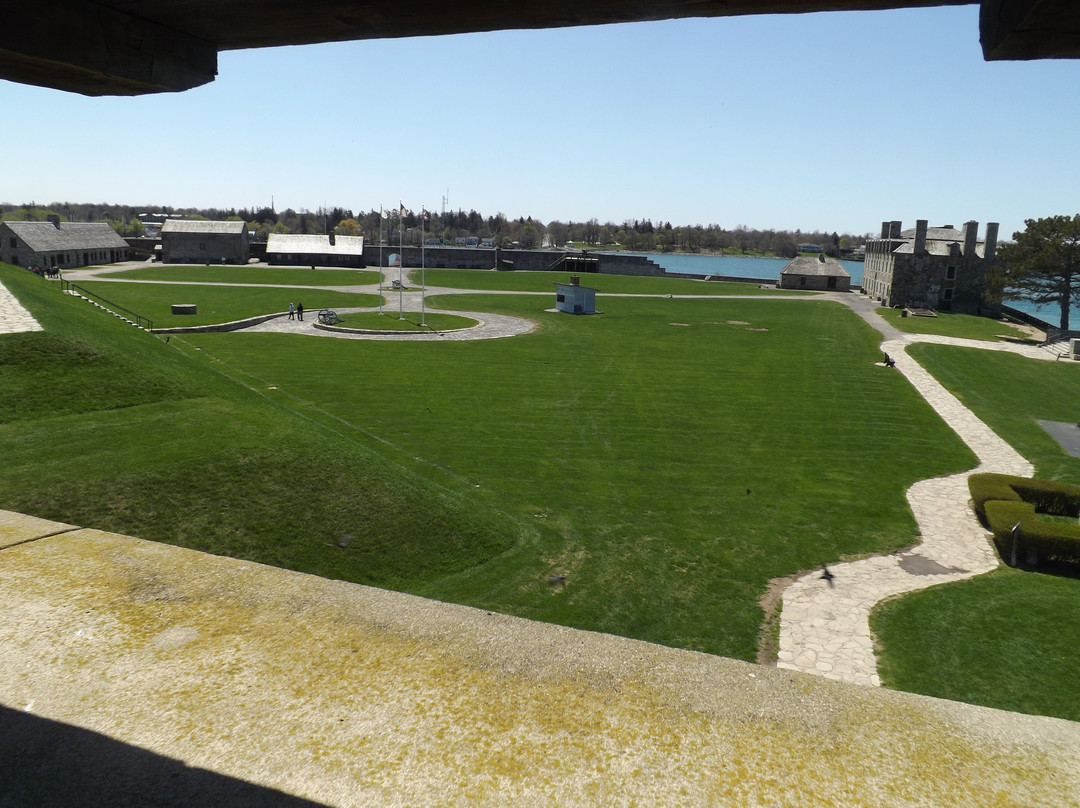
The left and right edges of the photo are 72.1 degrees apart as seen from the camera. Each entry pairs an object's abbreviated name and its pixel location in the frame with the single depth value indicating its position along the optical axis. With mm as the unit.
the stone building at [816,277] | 92312
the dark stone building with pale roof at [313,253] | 105750
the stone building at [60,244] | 77188
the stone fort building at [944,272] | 70375
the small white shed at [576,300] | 60500
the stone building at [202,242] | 103625
